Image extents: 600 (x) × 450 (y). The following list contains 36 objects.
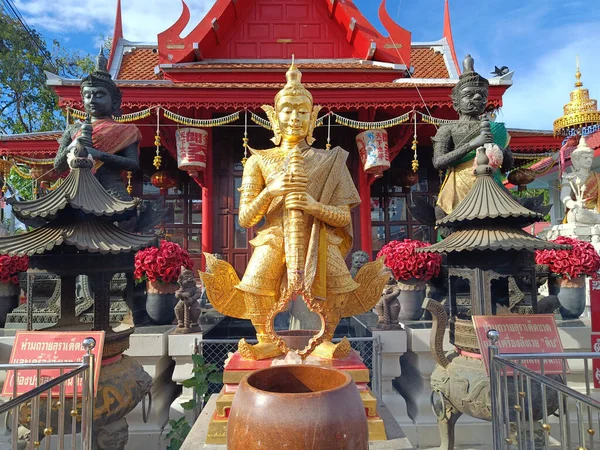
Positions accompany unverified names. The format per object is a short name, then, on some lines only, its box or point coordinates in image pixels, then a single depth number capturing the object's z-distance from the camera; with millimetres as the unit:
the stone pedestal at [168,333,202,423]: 3904
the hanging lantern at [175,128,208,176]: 6695
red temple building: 6590
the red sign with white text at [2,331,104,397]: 2676
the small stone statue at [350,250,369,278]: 4973
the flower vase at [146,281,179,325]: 4512
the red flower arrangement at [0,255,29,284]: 4576
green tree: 13969
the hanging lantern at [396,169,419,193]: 8195
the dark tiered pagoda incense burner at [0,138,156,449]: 2732
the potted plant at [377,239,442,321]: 4480
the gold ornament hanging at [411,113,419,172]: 6142
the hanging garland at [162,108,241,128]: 6426
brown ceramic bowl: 1493
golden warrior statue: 2664
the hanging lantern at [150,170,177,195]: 7934
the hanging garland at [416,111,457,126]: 6387
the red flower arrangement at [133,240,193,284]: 4395
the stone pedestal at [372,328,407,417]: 3984
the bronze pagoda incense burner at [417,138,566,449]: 2957
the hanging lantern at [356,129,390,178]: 6746
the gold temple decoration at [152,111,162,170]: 6016
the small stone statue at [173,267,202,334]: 4031
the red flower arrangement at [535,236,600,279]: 4289
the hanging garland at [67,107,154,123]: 6270
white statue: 6965
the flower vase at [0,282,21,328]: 4695
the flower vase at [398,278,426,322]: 4664
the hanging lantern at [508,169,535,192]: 6809
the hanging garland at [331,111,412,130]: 6492
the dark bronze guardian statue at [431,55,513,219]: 3951
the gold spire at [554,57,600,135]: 9125
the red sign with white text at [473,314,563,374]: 2904
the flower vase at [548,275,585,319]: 4457
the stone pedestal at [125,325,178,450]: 3693
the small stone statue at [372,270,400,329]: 4121
